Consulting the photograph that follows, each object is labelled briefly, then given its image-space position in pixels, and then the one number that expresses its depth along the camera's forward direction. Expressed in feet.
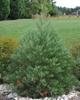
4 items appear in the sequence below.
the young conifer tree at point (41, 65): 9.04
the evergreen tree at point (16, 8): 50.49
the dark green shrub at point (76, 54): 11.40
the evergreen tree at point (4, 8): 44.36
